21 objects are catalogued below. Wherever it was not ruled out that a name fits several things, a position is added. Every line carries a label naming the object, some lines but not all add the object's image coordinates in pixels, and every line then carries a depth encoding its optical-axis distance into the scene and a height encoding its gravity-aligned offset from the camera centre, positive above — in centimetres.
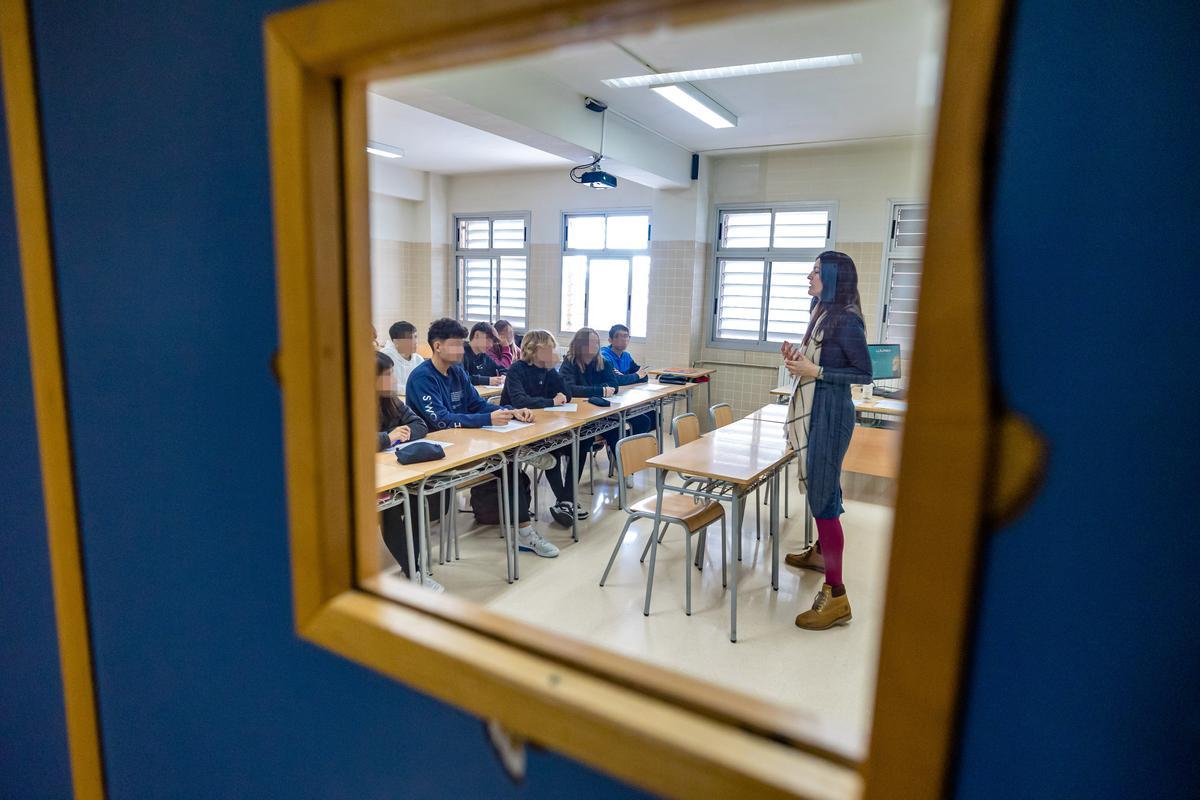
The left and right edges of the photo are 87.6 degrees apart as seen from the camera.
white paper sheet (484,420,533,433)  378 -79
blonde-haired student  437 -68
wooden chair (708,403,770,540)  449 -81
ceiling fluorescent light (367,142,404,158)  678 +154
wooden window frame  44 -15
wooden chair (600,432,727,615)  311 -107
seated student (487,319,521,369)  614 -53
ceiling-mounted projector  534 +102
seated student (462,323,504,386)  555 -60
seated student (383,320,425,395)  472 -43
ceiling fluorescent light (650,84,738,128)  464 +154
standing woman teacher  275 -42
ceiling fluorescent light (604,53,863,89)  398 +154
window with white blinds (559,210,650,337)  773 +36
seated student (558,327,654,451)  502 -61
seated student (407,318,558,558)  377 -64
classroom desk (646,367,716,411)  642 -73
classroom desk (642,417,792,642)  296 -81
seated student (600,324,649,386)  610 -54
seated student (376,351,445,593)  308 -76
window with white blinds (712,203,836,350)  661 +39
